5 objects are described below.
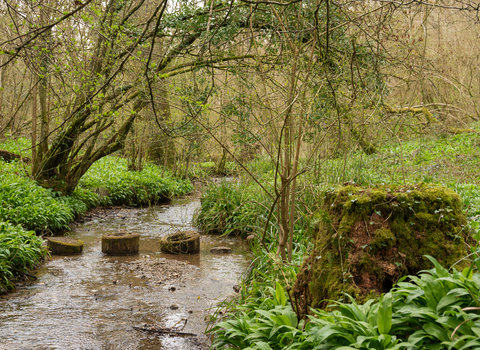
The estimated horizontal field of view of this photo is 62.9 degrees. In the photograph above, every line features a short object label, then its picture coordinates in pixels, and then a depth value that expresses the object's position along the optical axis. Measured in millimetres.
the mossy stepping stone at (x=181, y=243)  7904
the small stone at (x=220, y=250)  8193
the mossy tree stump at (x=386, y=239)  3088
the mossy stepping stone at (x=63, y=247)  7543
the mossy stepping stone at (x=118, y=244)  7789
